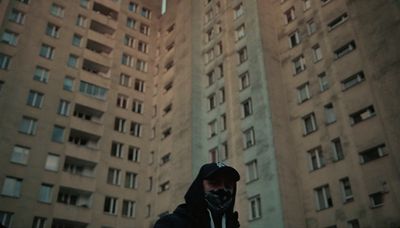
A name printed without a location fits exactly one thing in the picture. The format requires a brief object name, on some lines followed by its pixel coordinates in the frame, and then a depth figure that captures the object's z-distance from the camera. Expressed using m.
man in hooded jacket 4.63
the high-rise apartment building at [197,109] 27.72
